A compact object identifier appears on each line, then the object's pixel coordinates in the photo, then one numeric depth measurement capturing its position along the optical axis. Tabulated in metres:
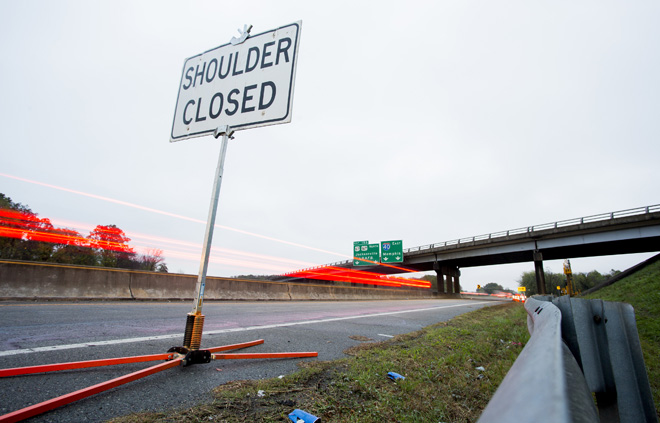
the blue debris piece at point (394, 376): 3.19
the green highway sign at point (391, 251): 47.53
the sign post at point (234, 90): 3.83
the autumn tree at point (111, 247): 64.30
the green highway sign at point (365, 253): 47.38
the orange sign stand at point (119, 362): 2.13
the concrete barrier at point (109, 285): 8.93
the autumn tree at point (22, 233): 50.56
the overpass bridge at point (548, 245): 30.00
